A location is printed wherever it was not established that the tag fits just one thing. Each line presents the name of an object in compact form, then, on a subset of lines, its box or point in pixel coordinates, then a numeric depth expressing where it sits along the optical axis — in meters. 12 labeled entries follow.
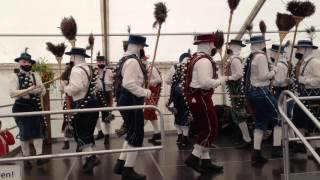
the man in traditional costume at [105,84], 8.06
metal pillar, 8.74
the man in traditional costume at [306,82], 6.11
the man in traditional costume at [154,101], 7.58
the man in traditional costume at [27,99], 6.04
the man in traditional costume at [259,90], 5.75
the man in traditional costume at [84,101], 5.61
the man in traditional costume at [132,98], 5.01
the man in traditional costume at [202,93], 5.15
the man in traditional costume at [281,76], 6.73
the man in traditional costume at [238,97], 7.06
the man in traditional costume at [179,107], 7.33
